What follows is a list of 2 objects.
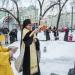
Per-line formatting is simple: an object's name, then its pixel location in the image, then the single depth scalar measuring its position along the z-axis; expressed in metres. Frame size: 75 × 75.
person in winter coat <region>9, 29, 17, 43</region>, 11.73
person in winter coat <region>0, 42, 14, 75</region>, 2.06
